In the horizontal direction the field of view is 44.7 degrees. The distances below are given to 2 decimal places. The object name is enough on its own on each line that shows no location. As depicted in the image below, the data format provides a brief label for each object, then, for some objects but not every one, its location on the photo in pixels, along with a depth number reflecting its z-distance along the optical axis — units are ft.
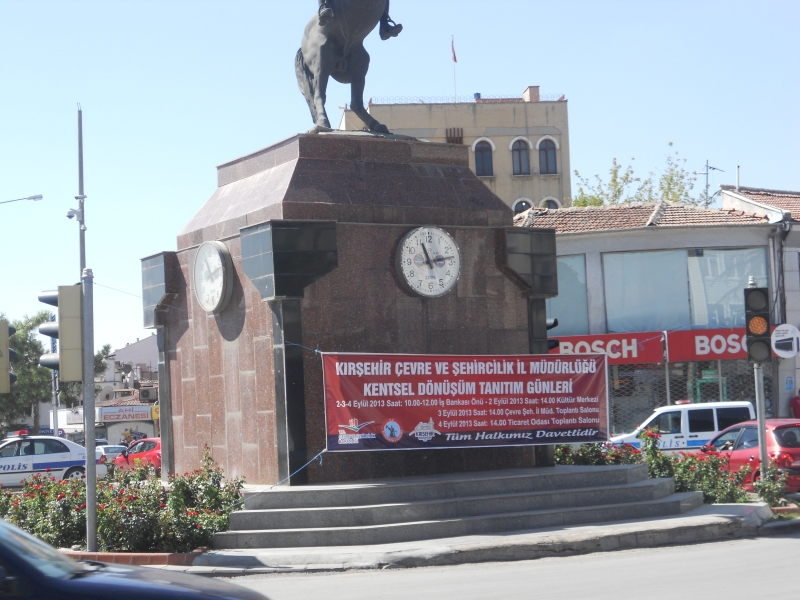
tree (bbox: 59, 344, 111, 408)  170.81
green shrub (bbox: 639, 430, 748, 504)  48.44
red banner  41.86
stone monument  42.73
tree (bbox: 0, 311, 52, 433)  151.74
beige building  161.48
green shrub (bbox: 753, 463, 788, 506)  46.34
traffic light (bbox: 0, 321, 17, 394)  36.94
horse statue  48.95
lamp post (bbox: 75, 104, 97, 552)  36.78
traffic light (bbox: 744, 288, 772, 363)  46.15
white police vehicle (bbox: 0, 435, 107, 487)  81.10
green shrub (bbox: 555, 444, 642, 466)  52.03
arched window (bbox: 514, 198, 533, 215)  165.68
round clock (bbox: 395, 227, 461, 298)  45.47
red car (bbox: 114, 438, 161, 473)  76.04
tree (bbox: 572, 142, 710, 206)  145.89
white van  72.43
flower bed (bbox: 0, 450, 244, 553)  37.52
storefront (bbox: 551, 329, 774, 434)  93.71
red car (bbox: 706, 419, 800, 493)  53.52
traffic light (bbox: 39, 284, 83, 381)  37.24
